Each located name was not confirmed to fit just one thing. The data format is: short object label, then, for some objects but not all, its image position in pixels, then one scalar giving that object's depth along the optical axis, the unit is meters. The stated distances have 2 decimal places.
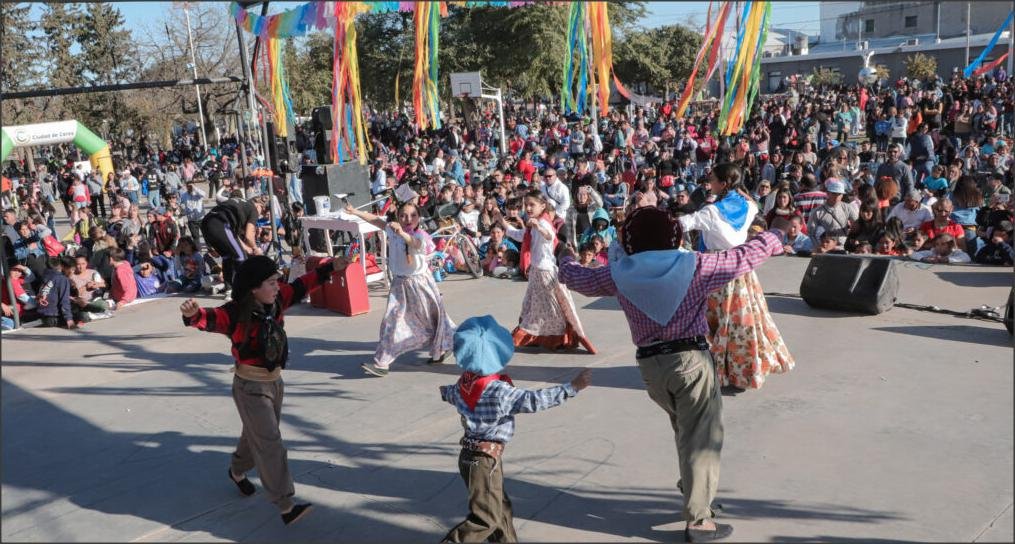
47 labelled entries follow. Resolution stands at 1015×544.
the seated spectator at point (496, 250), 11.09
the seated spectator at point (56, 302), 9.64
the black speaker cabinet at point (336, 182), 12.50
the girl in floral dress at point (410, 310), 6.88
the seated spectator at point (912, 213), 10.23
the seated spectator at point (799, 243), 10.42
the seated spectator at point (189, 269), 11.36
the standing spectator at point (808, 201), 10.92
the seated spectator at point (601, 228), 10.95
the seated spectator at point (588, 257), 9.80
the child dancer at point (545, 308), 7.13
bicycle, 10.98
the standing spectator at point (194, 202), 16.02
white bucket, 11.40
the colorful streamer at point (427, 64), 5.50
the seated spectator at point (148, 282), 11.13
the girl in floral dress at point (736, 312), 5.60
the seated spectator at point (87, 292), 9.91
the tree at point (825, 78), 39.75
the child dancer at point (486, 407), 3.73
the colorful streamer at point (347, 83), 5.88
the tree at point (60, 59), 32.66
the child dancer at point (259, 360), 4.30
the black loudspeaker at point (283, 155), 11.86
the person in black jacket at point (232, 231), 8.57
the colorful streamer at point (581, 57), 4.85
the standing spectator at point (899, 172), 11.93
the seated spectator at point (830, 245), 10.13
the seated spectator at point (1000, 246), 9.12
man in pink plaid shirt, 3.74
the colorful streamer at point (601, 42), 4.65
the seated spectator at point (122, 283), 10.57
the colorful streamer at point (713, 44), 4.61
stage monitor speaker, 7.60
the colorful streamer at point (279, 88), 8.49
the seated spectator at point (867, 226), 10.11
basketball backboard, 21.12
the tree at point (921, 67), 34.84
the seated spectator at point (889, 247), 9.91
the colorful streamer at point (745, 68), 4.45
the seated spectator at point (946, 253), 9.46
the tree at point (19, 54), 30.86
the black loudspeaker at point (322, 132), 13.34
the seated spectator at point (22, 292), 10.03
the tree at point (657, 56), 35.75
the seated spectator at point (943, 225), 9.88
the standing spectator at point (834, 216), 10.37
